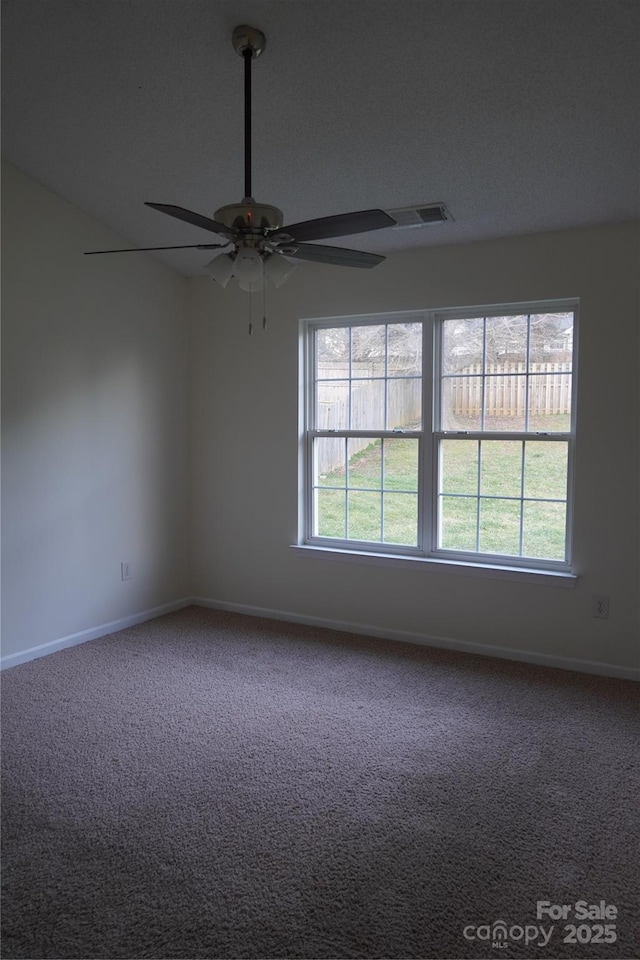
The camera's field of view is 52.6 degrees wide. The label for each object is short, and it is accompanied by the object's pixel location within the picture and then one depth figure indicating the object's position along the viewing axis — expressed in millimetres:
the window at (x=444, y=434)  3865
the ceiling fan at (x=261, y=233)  2168
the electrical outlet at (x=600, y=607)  3662
